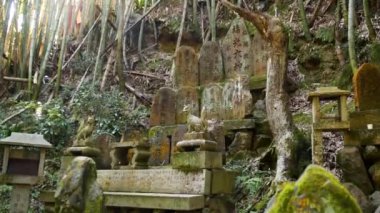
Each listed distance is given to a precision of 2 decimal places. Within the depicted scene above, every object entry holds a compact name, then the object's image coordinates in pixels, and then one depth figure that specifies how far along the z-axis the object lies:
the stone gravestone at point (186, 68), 9.65
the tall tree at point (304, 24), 11.21
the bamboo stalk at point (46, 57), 12.02
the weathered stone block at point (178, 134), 7.74
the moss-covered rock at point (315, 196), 1.99
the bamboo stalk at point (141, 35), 16.00
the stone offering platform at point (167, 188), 5.26
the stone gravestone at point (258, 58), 8.95
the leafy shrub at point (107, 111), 10.28
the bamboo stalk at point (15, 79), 12.59
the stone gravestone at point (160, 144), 7.74
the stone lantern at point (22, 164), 6.50
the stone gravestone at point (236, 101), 8.20
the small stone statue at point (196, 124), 5.98
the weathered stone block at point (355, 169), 5.20
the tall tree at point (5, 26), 11.95
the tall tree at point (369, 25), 8.81
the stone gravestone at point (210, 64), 9.55
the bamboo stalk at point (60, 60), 12.31
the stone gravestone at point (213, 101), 8.59
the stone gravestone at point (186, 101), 8.82
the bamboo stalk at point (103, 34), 12.75
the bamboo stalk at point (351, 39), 7.62
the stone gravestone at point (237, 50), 9.24
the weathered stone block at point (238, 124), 7.87
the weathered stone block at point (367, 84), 5.75
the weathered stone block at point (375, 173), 5.17
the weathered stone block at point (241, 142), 7.82
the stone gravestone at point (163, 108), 8.83
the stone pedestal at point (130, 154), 6.54
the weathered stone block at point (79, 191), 4.71
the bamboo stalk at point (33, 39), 12.34
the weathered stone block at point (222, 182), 5.72
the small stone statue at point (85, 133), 6.88
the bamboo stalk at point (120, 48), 12.14
